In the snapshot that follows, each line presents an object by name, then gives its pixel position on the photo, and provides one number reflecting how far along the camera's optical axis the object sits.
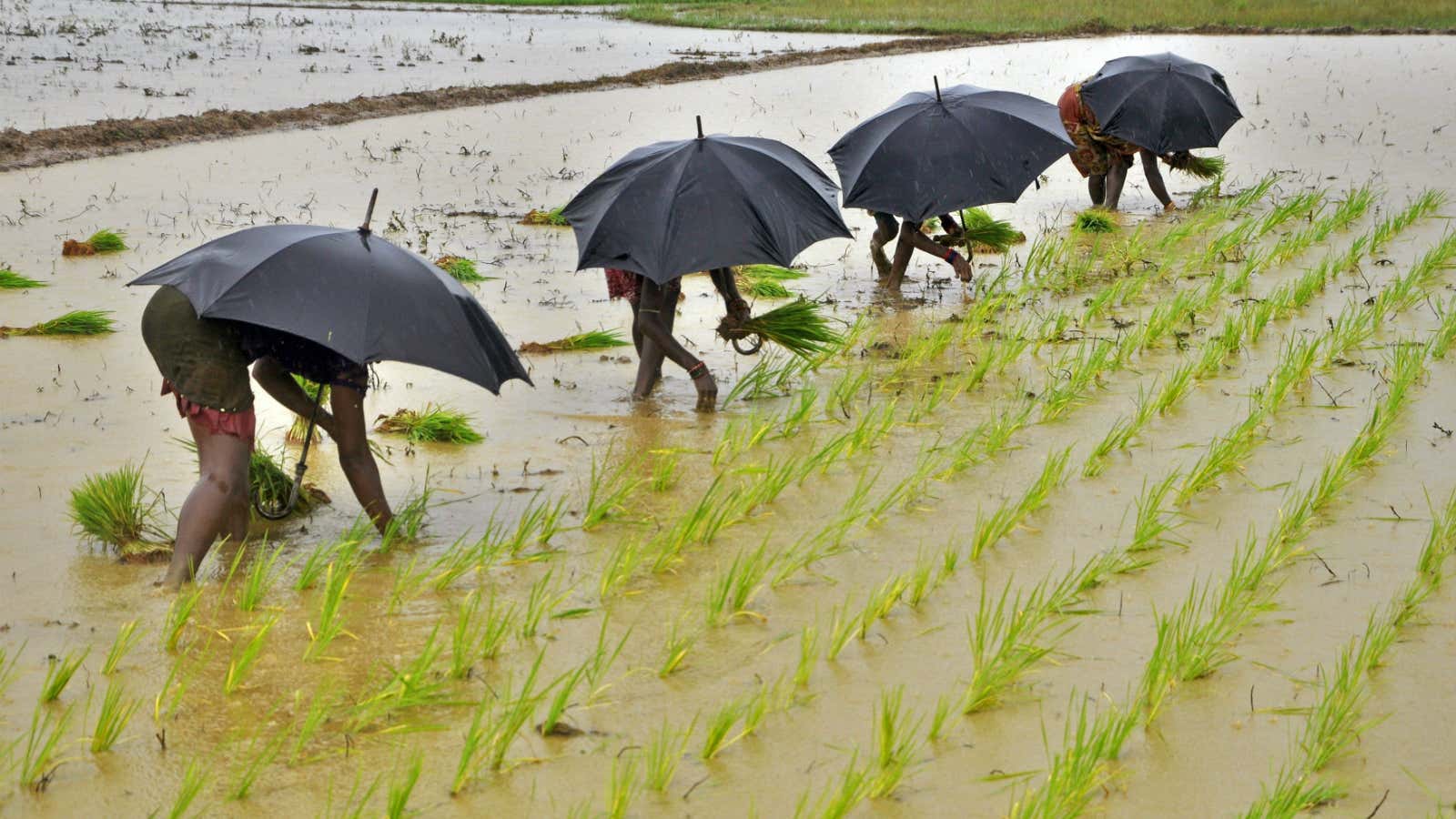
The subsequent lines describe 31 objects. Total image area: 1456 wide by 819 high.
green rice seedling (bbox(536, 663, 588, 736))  6.10
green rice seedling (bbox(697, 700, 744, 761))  5.99
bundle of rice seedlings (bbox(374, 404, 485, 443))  10.32
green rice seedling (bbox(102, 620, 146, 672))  6.54
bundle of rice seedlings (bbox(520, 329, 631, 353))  12.95
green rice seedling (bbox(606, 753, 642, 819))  5.43
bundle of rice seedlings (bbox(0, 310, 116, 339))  12.60
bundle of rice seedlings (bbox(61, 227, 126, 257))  15.76
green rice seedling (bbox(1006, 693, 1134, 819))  5.42
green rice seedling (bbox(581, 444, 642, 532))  8.71
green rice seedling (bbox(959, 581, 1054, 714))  6.48
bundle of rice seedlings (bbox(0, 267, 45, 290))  14.18
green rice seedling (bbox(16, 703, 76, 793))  5.59
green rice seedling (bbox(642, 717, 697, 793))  5.76
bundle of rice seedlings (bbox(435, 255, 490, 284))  15.03
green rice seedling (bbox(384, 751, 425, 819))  5.23
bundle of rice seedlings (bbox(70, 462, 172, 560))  8.10
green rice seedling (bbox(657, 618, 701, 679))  6.81
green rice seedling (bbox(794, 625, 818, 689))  6.63
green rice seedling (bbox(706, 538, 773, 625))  7.33
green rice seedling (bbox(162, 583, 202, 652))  6.75
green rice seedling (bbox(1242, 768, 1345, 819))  5.42
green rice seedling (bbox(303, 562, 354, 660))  6.72
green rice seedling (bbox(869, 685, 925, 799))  5.76
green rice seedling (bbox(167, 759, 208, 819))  5.20
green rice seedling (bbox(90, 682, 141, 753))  5.87
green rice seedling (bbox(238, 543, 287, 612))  7.18
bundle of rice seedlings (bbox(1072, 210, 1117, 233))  18.52
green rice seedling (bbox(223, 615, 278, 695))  6.37
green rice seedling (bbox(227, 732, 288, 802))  5.58
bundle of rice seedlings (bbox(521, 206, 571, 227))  18.22
